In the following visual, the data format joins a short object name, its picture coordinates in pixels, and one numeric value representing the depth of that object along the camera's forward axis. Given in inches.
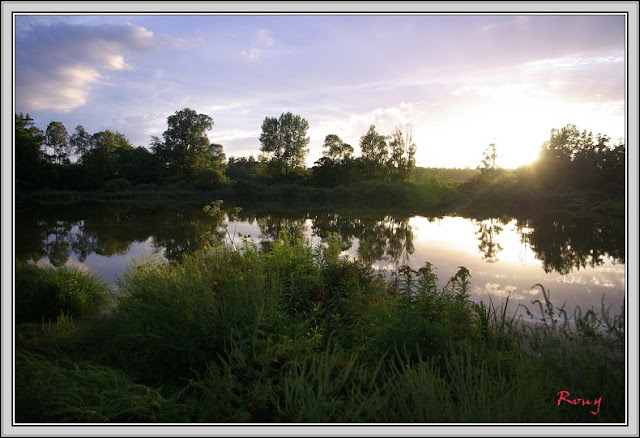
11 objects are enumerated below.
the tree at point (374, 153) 2154.3
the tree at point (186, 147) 2004.2
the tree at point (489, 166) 1653.5
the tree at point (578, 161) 1032.8
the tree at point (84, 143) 1146.5
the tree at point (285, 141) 2176.4
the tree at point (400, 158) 2126.0
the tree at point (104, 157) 1503.1
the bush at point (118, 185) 1662.2
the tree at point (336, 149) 2181.3
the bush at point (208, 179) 1924.2
